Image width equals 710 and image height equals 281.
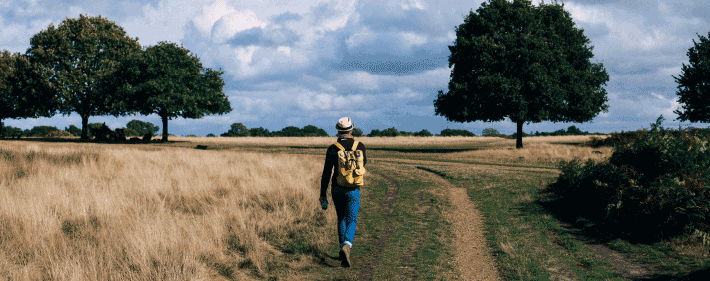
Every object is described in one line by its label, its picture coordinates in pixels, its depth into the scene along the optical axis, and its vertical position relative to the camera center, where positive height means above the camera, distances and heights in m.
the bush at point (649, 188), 8.62 -1.02
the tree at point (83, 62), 44.66 +8.24
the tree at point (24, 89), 44.78 +5.21
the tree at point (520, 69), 33.38 +6.19
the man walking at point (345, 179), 6.38 -0.61
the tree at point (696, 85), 37.06 +5.53
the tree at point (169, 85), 42.94 +5.57
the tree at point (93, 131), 48.97 +0.68
